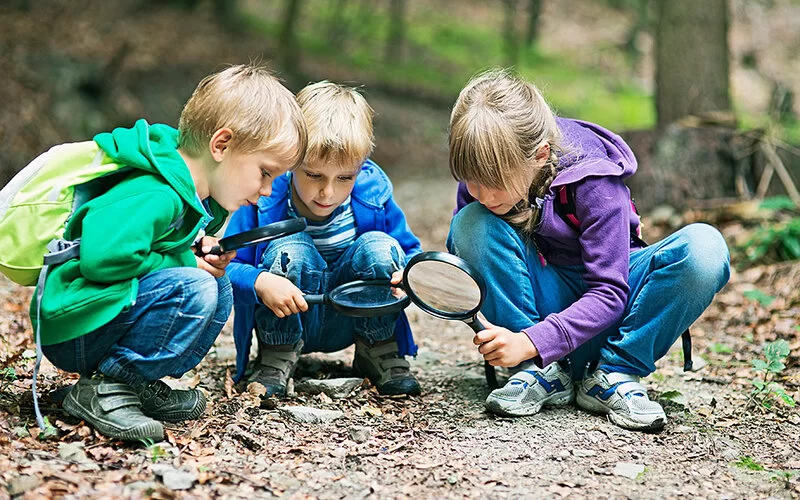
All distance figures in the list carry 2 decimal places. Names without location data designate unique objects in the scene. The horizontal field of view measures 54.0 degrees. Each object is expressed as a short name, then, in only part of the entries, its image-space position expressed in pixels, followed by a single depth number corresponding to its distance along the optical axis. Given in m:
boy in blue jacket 2.87
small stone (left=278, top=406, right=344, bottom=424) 2.82
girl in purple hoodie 2.77
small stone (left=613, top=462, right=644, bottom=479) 2.45
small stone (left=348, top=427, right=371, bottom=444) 2.67
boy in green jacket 2.32
